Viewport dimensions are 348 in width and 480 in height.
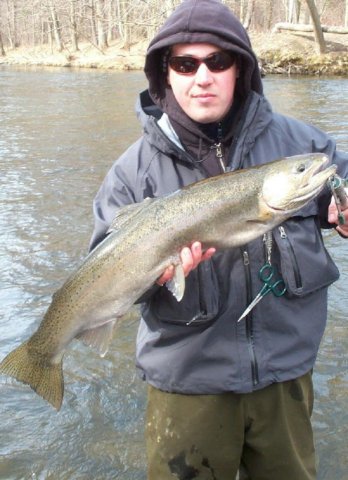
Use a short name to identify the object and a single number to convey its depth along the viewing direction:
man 2.28
